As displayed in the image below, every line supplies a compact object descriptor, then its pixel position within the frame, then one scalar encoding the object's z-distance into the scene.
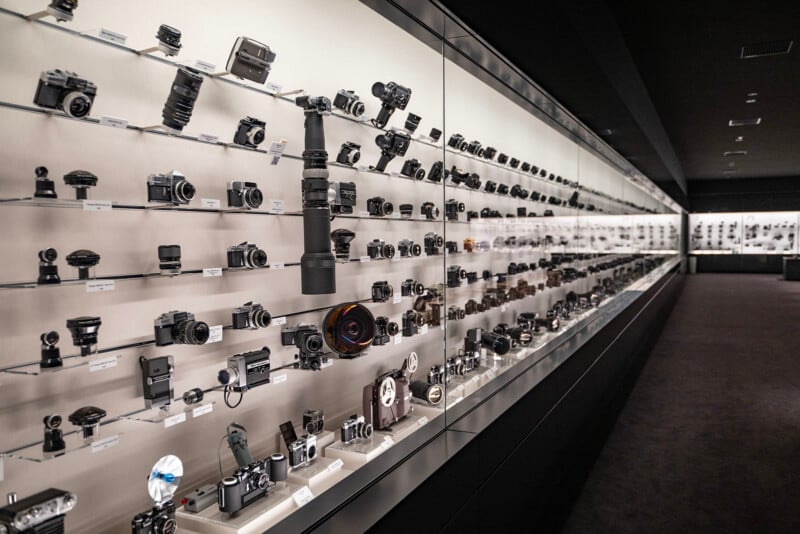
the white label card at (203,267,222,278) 2.20
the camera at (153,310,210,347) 2.02
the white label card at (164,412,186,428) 1.96
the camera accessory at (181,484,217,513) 2.03
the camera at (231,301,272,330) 2.30
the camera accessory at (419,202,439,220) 3.58
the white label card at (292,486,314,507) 2.12
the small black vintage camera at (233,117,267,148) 2.29
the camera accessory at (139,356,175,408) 1.96
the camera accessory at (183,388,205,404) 2.08
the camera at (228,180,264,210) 2.29
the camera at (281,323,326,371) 2.55
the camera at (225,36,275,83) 2.15
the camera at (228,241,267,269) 2.33
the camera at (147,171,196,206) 1.97
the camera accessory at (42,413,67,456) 1.69
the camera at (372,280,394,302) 3.18
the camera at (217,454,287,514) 1.97
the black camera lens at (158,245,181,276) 2.02
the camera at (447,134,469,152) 4.04
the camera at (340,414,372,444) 2.62
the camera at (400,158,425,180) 3.43
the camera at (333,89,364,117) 2.80
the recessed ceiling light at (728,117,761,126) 10.04
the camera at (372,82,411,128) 2.87
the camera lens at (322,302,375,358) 2.39
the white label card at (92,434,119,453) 1.73
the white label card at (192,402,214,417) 2.03
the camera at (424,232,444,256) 3.58
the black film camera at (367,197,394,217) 3.07
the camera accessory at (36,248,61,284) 1.68
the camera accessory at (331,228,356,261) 2.77
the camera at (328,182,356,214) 2.77
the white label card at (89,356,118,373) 1.80
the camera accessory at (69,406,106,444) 1.76
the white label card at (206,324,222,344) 2.22
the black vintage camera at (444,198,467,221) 3.98
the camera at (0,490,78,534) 1.32
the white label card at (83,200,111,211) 1.74
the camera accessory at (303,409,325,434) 2.66
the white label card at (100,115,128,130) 1.81
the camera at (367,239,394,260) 3.10
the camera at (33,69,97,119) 1.64
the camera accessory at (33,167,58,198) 1.66
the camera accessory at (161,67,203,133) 1.96
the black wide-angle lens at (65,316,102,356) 1.73
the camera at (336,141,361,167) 2.84
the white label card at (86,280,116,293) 1.78
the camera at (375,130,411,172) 3.07
